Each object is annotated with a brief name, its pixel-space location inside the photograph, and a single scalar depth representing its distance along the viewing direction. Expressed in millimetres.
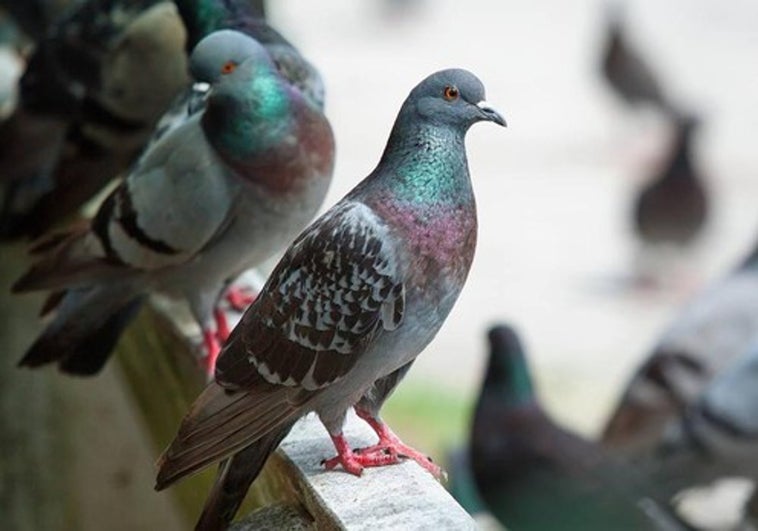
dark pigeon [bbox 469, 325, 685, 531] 12539
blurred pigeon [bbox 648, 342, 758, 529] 13320
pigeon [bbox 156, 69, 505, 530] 6297
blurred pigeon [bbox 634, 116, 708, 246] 24141
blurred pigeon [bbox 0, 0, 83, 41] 15805
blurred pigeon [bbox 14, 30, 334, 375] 8102
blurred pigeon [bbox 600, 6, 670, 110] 30687
